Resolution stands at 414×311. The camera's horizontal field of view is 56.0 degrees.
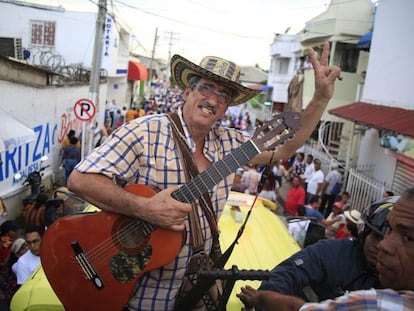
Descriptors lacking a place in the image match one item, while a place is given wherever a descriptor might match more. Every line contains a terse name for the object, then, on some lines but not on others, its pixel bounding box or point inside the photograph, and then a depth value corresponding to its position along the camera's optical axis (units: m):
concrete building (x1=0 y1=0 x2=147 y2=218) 8.00
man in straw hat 1.92
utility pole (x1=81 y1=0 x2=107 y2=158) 11.59
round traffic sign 9.23
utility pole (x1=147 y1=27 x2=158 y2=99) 40.63
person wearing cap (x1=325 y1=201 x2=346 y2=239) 6.39
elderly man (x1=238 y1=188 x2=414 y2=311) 1.11
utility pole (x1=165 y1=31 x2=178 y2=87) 54.95
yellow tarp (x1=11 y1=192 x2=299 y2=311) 2.46
